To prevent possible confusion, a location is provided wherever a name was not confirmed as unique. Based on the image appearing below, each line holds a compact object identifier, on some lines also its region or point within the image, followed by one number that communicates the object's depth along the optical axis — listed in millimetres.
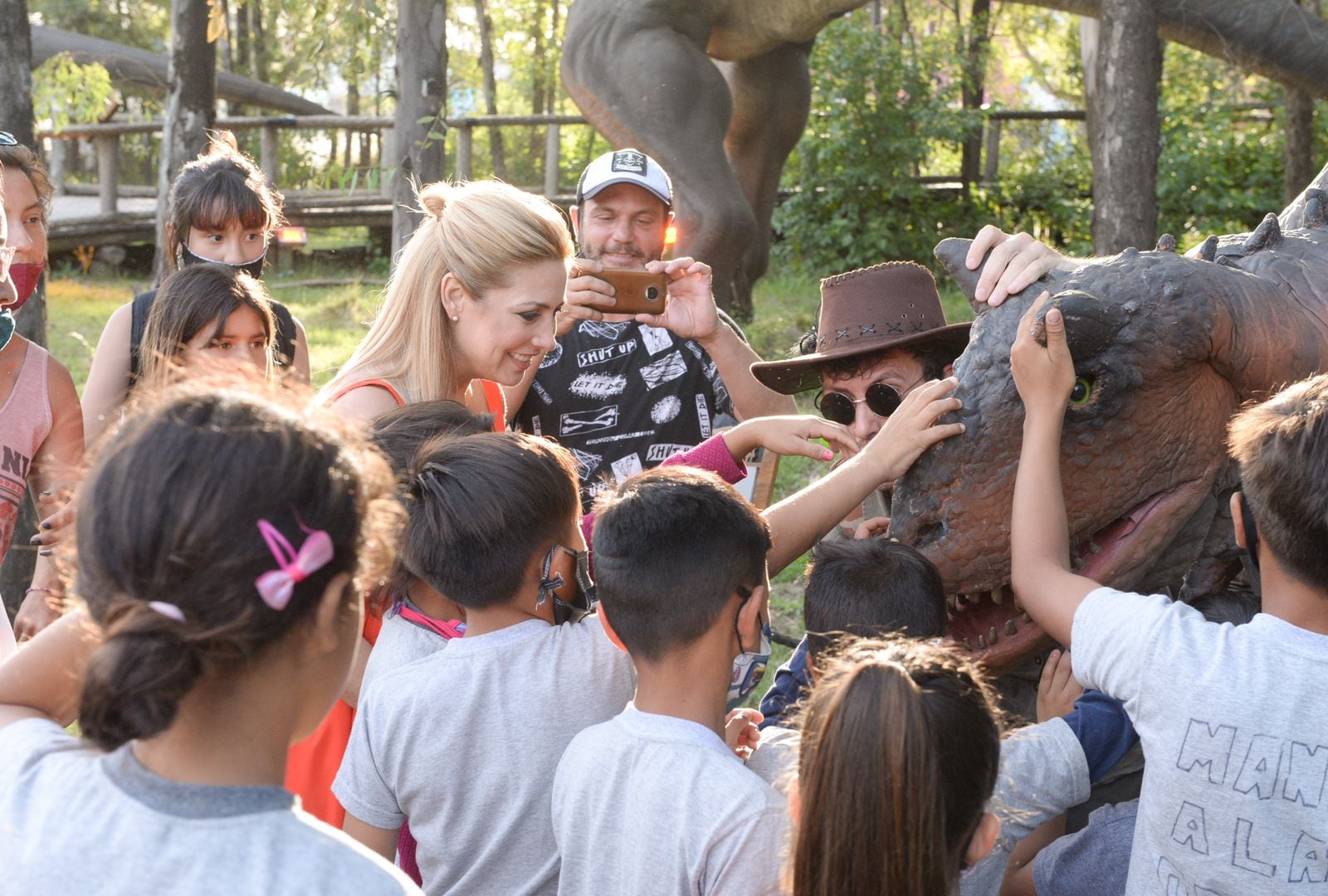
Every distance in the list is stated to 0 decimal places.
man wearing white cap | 3812
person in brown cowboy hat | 2938
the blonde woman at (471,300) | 3254
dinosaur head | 2361
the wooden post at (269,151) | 15906
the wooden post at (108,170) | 16062
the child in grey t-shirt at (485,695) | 2254
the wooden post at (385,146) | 16816
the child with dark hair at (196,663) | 1367
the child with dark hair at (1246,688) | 1851
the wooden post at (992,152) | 17847
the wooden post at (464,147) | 15295
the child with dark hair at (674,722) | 1887
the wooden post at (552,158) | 16750
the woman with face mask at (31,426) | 3441
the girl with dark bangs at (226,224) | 4230
